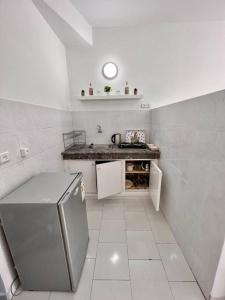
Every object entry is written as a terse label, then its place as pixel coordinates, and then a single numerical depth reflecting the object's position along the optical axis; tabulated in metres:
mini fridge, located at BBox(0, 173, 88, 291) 0.88
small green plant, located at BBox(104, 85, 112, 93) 2.33
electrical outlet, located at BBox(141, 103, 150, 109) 2.51
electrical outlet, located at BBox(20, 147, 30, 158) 1.19
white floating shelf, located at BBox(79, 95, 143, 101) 2.33
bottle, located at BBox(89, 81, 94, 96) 2.38
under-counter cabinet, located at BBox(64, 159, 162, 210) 1.91
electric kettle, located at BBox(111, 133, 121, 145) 2.53
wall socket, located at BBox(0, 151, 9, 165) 0.97
